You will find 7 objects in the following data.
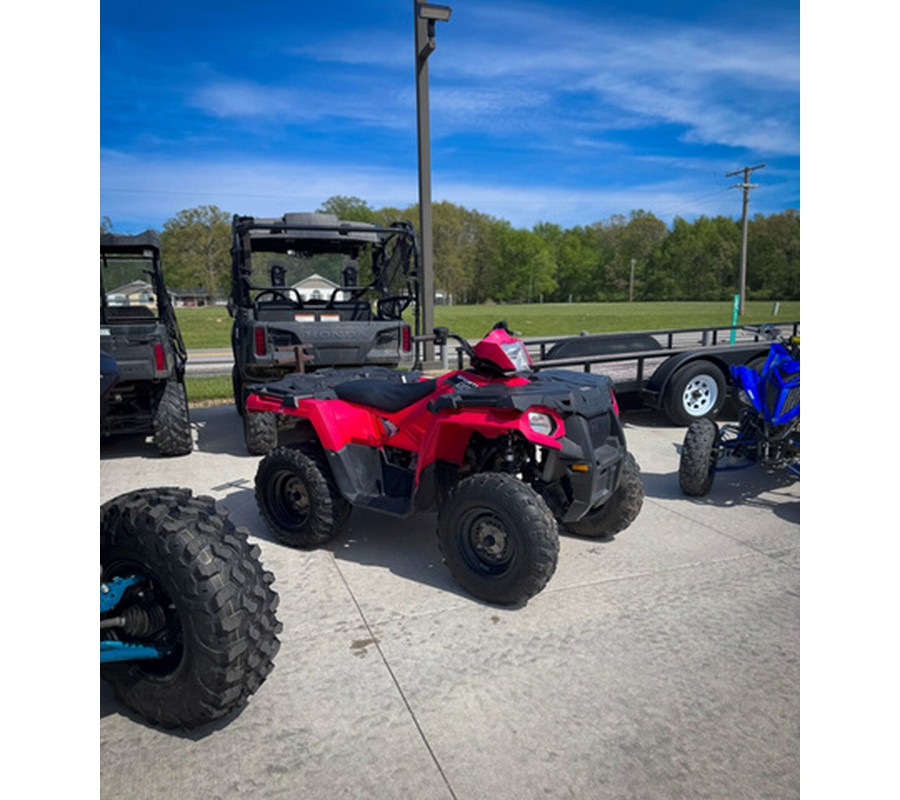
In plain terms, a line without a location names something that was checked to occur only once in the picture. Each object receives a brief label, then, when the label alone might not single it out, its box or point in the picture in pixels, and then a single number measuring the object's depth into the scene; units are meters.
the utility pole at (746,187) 36.81
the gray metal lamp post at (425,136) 10.21
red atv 3.13
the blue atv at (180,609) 2.08
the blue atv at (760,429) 4.64
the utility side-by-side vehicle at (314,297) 6.61
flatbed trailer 7.19
